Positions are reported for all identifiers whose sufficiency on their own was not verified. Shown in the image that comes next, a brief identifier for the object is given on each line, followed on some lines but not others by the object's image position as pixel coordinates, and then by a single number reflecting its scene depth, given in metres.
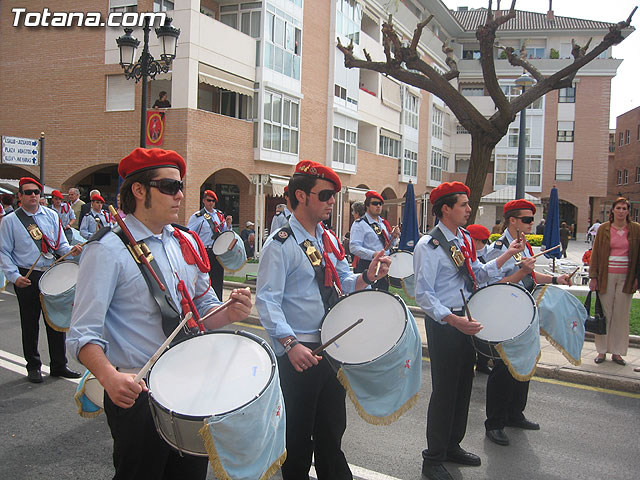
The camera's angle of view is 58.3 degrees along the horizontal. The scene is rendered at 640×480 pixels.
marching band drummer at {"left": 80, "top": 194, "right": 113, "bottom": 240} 13.70
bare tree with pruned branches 11.48
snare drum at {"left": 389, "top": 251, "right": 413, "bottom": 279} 8.56
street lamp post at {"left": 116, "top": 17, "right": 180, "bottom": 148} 10.98
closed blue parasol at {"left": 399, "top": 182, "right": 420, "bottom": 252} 13.73
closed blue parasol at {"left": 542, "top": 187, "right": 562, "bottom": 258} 12.65
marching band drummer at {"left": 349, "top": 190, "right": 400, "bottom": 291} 9.11
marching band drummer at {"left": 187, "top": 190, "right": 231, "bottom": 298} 9.63
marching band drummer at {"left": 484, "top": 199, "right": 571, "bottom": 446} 4.76
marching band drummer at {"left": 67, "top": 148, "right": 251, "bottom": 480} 2.30
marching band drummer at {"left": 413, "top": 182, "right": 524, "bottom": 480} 3.96
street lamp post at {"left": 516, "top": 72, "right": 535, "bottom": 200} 16.64
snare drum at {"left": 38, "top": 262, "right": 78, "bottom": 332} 5.71
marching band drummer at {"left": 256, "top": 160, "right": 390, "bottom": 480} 3.14
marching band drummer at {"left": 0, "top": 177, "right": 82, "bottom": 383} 6.18
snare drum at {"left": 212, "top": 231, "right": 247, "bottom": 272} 9.62
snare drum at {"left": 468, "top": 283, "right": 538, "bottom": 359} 3.98
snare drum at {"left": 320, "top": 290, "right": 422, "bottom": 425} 3.03
